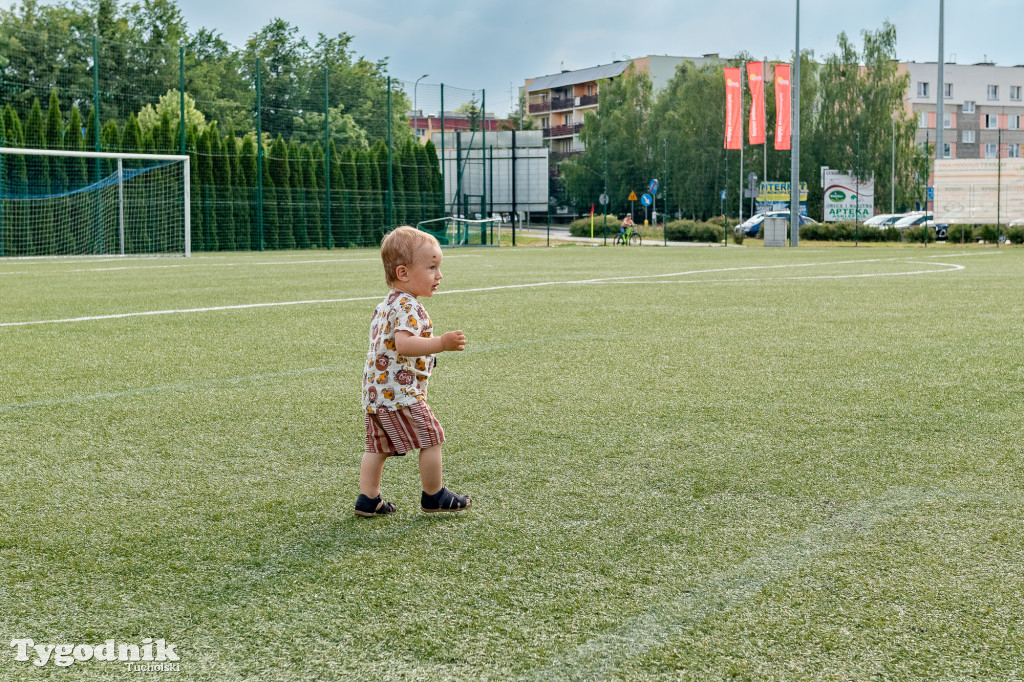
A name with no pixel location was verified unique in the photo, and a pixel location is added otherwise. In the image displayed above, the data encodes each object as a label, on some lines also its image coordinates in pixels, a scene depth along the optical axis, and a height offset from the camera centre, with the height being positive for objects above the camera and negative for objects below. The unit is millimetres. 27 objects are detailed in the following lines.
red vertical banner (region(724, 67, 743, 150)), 43188 +4498
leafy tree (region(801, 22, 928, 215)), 63031 +5703
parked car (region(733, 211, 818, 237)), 54938 -211
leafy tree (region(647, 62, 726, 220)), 66062 +4549
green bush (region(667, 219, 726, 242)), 47406 -396
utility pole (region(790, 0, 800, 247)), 36062 +1359
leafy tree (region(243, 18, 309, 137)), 32469 +4090
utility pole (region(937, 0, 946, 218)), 34750 +2640
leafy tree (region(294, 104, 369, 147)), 32750 +3017
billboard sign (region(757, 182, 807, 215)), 62359 +1519
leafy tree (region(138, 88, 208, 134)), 31269 +3473
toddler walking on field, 3344 -472
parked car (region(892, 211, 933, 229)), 52906 -51
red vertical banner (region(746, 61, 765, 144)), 43462 +4780
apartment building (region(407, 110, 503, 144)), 100962 +9971
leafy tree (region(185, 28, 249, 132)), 35000 +5346
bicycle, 43550 -502
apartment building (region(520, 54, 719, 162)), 100688 +11471
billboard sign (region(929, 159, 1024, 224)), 33969 +832
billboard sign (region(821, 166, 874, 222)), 64000 +1441
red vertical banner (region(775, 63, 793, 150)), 40656 +4145
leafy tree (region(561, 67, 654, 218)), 71688 +5091
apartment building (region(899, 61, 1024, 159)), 93438 +9489
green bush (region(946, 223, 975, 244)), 36031 -506
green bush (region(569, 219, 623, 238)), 54531 -118
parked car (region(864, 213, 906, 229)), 57956 +19
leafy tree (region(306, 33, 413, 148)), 35062 +4135
